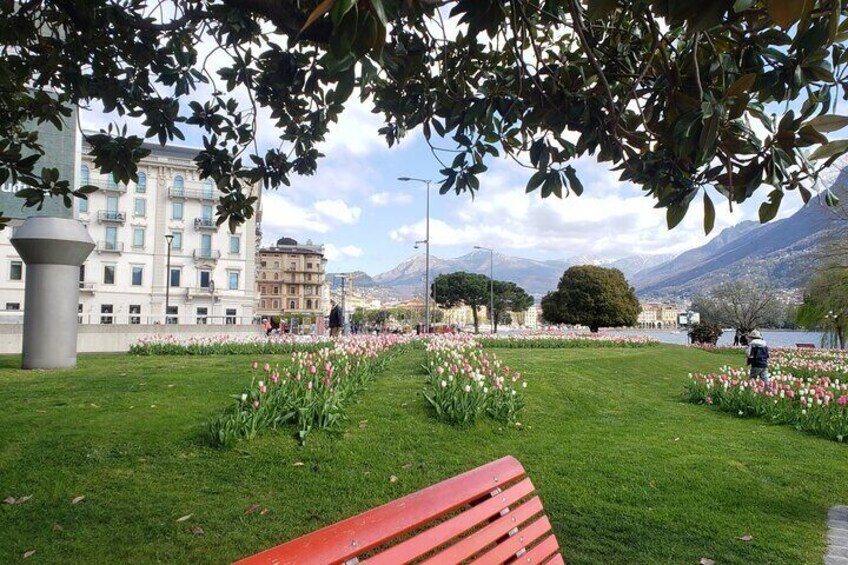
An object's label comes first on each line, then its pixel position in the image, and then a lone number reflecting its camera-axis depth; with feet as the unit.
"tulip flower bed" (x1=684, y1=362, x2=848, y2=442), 28.71
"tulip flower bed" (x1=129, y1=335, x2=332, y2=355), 54.98
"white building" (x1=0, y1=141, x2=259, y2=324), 160.76
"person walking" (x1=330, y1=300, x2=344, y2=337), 64.69
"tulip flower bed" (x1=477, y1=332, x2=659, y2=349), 77.71
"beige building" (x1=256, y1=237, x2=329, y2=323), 329.72
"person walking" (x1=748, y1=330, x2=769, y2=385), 43.57
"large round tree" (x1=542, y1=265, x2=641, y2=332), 176.04
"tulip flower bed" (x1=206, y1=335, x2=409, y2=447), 19.62
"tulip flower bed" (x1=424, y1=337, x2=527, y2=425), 24.07
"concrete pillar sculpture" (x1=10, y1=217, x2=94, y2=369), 35.88
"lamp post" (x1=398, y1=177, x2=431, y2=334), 113.93
